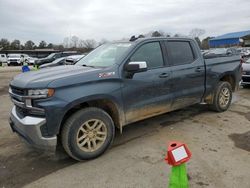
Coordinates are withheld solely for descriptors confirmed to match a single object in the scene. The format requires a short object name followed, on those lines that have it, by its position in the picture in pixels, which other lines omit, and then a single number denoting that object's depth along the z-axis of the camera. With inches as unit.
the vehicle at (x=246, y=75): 277.4
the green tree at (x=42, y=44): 2583.7
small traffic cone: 61.9
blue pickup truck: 100.5
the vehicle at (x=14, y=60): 1086.7
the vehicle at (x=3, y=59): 1105.2
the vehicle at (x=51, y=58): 723.4
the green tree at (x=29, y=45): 2445.7
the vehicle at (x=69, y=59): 492.9
